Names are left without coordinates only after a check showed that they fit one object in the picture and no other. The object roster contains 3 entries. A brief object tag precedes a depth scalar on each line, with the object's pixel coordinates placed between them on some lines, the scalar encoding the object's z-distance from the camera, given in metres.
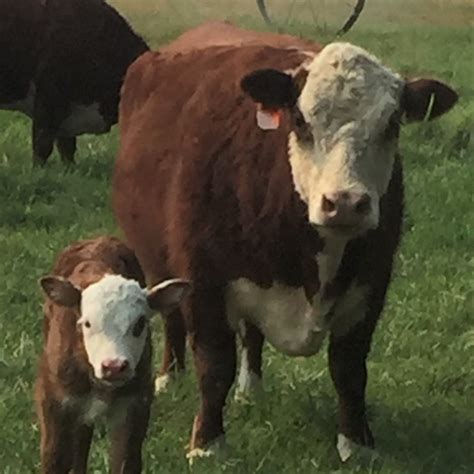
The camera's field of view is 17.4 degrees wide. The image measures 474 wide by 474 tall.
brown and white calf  4.88
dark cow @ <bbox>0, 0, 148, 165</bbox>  12.94
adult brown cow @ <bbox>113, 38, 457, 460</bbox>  5.59
